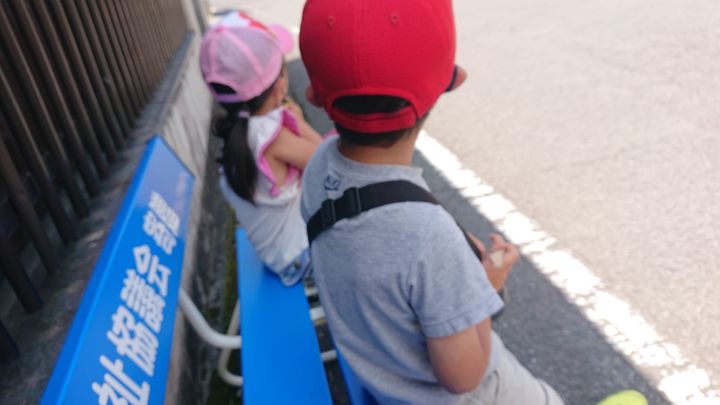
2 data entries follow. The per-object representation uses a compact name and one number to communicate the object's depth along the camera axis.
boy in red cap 1.06
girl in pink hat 2.02
